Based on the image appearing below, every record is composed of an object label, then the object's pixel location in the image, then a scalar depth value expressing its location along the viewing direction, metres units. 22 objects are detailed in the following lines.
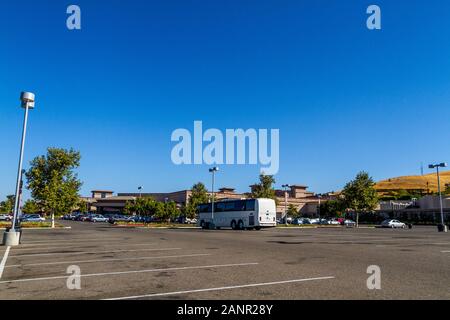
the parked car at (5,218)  66.72
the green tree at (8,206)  102.22
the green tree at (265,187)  62.06
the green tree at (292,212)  107.01
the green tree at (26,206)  86.56
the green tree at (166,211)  82.62
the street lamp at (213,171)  46.84
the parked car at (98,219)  75.85
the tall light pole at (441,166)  40.44
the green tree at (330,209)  97.64
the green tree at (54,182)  40.34
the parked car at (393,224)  56.75
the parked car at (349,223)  74.65
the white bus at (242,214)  41.12
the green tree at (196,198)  74.88
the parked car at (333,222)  80.68
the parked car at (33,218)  68.53
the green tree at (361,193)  62.78
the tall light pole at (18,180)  17.19
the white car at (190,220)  78.06
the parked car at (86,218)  79.50
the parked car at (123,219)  59.64
